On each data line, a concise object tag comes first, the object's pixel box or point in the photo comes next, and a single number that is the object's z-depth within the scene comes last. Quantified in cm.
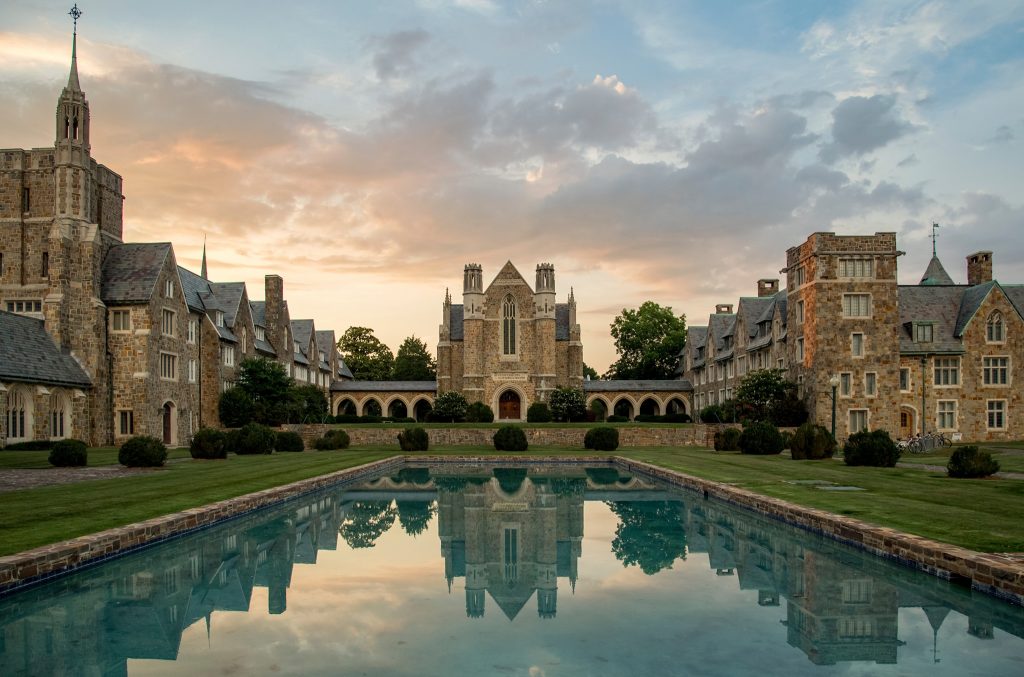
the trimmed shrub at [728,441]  3928
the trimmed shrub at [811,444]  3200
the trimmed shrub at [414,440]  3994
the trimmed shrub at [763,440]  3566
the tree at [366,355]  9089
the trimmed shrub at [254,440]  3600
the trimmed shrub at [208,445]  3177
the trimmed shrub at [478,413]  5812
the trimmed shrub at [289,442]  3972
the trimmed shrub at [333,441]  4131
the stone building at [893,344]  4356
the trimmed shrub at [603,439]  4106
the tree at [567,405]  5941
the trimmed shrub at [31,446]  3231
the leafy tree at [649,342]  8406
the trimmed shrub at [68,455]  2606
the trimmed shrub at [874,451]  2725
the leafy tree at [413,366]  8769
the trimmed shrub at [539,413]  5825
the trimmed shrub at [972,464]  2189
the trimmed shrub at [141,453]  2572
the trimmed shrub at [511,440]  4003
